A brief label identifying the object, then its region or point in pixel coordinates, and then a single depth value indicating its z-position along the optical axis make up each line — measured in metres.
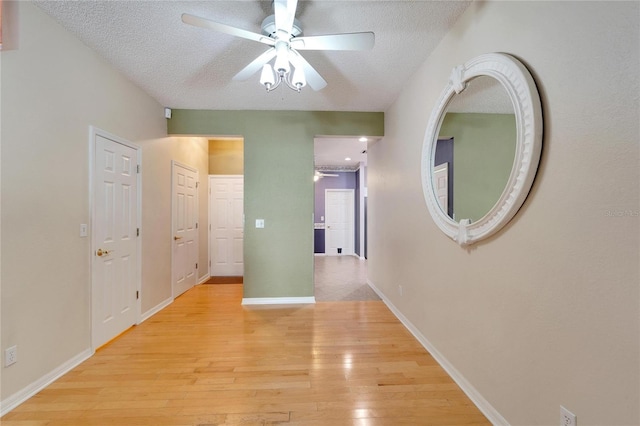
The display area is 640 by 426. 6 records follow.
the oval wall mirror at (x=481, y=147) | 1.34
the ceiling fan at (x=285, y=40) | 1.59
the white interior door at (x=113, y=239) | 2.40
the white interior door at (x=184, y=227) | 3.88
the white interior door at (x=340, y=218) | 8.22
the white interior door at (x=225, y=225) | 5.22
